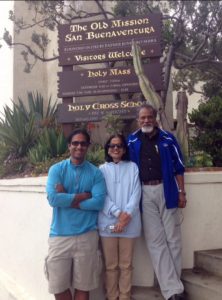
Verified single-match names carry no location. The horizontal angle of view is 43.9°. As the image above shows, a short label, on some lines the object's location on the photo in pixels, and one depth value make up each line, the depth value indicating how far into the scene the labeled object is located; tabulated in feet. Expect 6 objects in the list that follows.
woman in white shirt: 8.98
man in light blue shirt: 8.62
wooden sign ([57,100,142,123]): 15.30
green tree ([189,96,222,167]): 13.37
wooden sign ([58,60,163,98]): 15.35
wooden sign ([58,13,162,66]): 15.45
